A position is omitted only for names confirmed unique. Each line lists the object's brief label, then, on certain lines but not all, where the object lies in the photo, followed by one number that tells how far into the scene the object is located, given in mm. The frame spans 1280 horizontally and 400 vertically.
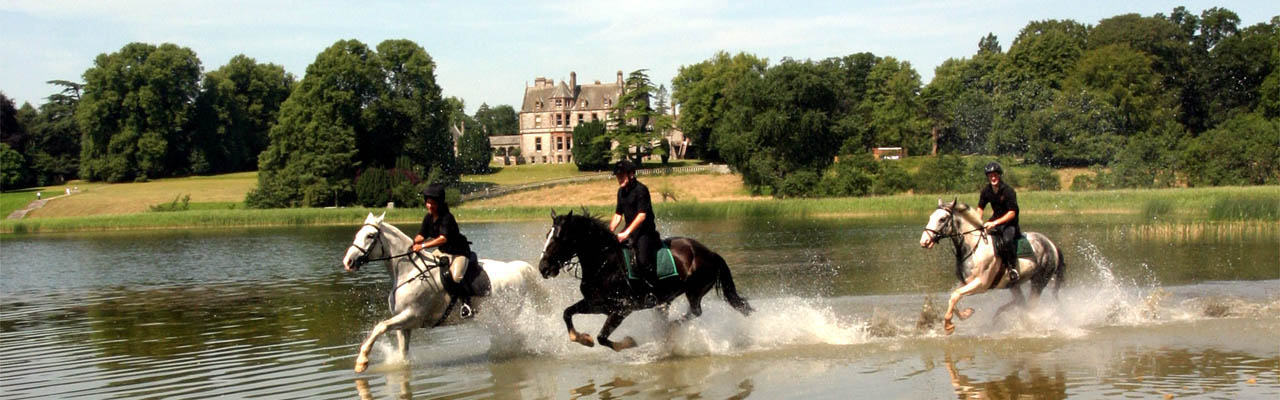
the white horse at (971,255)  14922
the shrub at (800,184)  77000
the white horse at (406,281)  13148
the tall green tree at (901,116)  105938
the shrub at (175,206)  81688
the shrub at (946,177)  67000
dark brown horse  12875
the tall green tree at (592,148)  117562
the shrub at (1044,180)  63688
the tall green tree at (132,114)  105375
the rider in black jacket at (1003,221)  15147
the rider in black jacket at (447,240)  13625
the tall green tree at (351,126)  83750
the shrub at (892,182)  72562
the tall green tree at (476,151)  117500
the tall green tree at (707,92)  120750
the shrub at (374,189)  80312
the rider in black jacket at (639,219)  13391
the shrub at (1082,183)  62225
